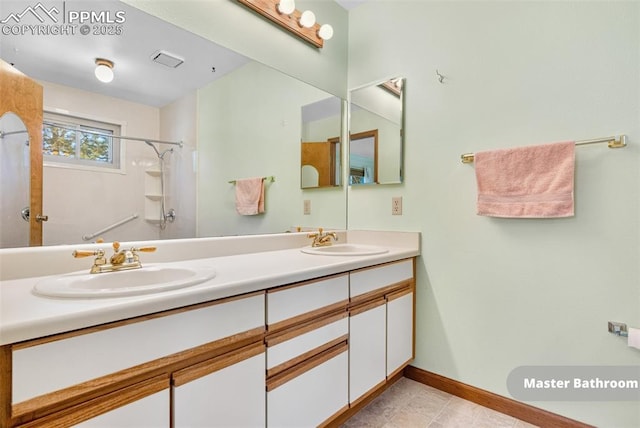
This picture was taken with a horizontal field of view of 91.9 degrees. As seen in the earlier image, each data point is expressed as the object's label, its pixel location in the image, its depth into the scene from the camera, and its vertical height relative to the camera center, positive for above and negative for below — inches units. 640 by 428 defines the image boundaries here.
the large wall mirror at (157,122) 42.8 +15.2
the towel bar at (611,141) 51.1 +12.6
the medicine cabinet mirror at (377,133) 79.0 +21.5
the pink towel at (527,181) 54.9 +6.4
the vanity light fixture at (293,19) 68.1 +45.6
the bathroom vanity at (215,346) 25.2 -15.0
